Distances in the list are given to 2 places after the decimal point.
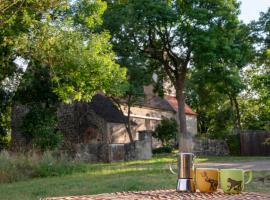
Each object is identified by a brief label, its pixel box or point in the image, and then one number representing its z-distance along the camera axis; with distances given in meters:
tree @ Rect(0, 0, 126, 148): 19.39
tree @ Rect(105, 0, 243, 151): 32.81
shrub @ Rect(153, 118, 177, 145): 43.47
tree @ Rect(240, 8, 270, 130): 18.76
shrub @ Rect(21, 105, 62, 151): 29.05
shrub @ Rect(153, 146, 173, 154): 41.22
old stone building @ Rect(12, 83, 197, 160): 38.69
